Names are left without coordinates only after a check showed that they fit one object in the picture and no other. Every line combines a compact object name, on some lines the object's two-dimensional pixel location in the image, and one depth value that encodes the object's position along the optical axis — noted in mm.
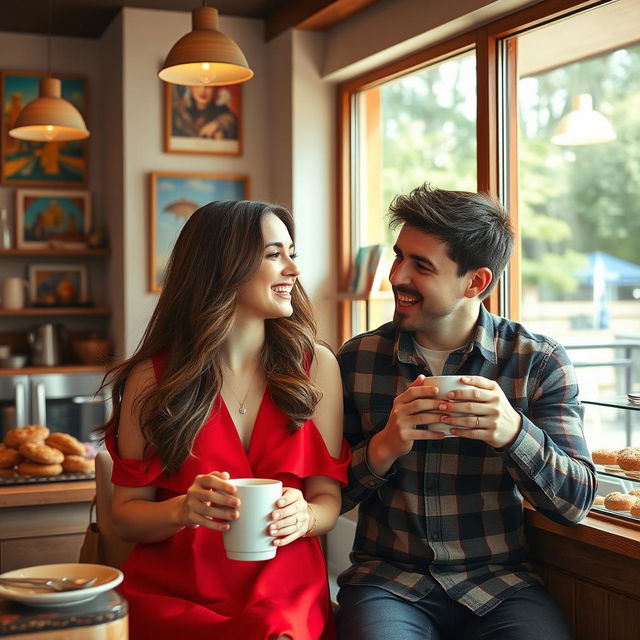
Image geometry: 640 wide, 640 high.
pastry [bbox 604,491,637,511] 2072
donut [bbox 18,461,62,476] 2722
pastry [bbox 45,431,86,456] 2823
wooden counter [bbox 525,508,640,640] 1896
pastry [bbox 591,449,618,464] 2223
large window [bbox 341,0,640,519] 3164
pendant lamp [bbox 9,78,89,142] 3543
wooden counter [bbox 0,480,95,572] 2604
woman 1862
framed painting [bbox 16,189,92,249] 5168
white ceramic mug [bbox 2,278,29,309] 5008
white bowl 1449
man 1889
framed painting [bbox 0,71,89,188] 5102
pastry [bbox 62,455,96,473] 2787
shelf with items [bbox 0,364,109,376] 4762
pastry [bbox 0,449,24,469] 2758
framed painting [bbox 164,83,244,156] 4773
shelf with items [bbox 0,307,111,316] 5004
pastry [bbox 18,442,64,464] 2725
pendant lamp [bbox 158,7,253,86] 2695
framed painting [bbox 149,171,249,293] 4766
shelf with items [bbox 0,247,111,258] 5016
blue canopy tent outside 4617
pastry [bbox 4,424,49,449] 2822
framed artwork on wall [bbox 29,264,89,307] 5250
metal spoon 1508
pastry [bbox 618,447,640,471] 2131
